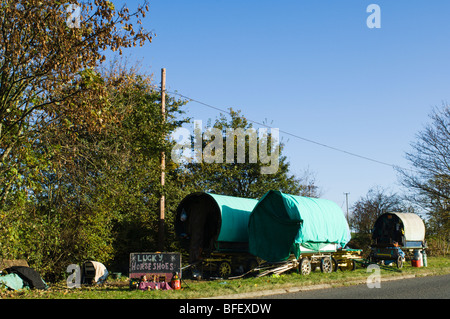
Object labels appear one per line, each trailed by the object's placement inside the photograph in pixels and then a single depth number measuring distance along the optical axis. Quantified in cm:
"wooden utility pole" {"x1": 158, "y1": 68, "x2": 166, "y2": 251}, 1925
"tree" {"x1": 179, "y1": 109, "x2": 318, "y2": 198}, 2988
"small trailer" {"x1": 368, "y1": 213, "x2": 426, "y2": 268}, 2216
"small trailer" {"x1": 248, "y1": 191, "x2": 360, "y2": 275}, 1678
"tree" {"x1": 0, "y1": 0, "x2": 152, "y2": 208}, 1081
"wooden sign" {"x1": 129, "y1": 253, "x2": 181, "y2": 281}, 1312
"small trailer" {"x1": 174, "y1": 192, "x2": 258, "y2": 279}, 1789
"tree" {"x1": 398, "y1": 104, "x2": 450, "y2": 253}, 3428
